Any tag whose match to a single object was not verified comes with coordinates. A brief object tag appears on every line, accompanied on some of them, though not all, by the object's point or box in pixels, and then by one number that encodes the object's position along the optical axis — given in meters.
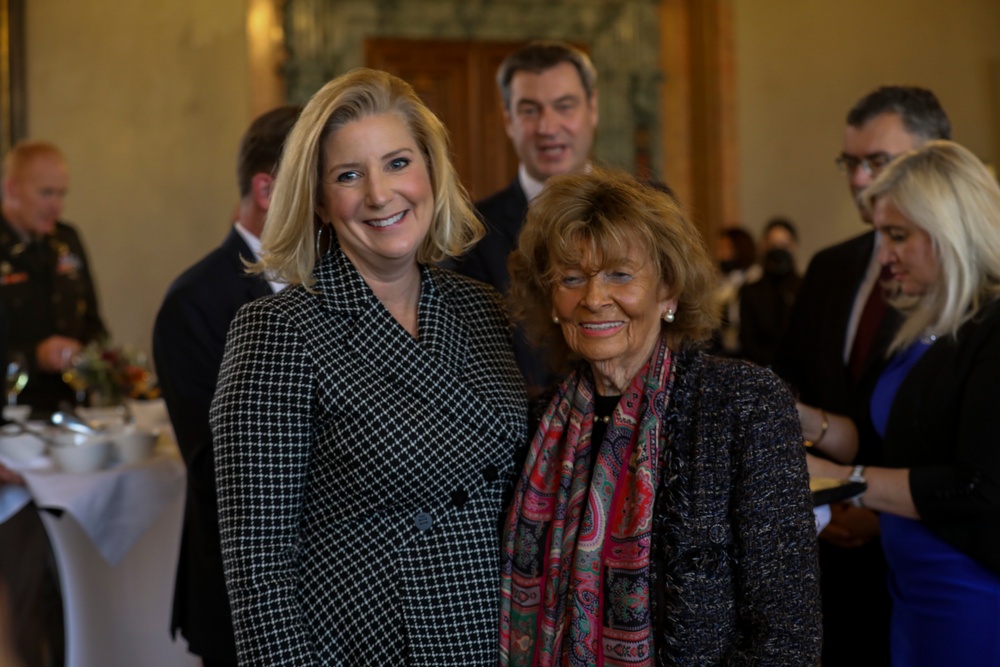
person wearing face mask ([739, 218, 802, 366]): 6.74
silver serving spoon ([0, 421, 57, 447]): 3.81
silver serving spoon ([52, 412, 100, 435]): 3.85
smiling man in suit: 3.28
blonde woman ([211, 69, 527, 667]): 1.82
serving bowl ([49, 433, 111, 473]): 3.51
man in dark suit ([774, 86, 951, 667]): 2.92
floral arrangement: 4.61
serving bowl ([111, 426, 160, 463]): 3.65
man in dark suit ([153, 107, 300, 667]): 2.54
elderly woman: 1.77
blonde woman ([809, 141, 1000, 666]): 2.36
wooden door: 9.74
